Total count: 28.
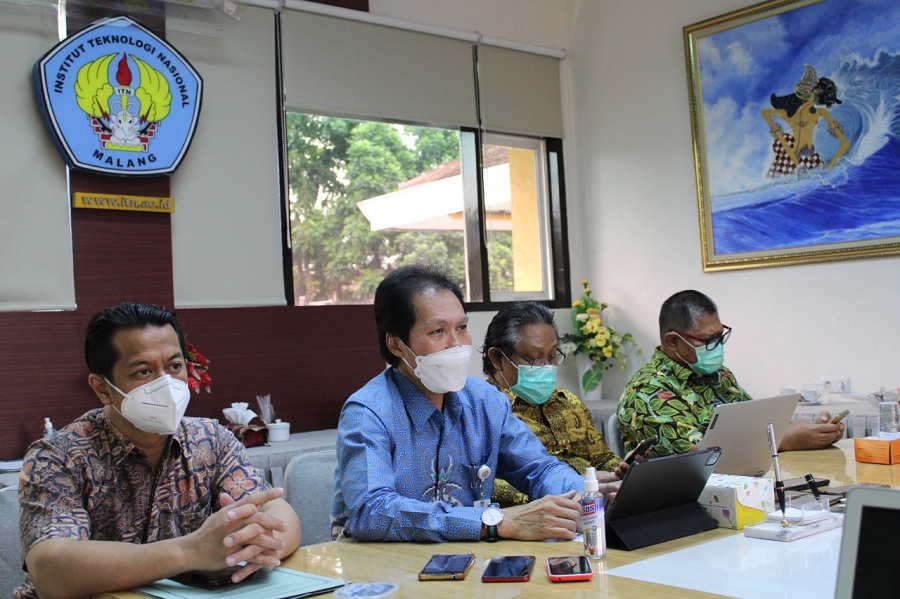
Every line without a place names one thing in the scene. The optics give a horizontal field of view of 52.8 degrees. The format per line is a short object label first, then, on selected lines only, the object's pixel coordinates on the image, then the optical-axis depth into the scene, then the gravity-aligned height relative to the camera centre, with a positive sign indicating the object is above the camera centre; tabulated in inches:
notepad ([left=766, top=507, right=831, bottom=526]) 73.6 -16.5
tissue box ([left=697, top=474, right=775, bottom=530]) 76.7 -15.6
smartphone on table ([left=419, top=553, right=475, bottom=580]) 63.4 -16.8
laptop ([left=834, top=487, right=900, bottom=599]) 33.8 -8.8
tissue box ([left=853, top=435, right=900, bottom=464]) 108.1 -16.7
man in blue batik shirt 76.3 -11.0
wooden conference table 59.6 -17.4
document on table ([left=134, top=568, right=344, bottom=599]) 62.4 -17.4
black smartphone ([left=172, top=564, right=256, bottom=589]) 65.1 -16.9
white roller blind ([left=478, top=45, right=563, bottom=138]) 207.2 +55.6
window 193.2 +29.2
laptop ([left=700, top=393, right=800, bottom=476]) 86.6 -11.3
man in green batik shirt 117.0 -8.9
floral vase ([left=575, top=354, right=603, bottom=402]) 209.2 -13.8
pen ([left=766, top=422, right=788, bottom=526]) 73.9 -13.7
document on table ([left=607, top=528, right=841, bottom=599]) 58.3 -17.5
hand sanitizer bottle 67.9 -14.7
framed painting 166.9 +36.3
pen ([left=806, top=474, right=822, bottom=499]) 79.6 -15.0
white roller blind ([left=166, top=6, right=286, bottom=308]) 161.9 +30.1
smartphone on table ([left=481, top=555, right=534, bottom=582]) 62.2 -16.9
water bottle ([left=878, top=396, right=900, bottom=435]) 115.1 -13.9
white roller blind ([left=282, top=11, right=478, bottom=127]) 179.0 +55.4
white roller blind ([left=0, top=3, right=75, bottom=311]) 143.9 +26.6
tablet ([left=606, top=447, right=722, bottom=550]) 70.6 -14.6
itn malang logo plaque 146.2 +42.1
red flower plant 148.0 -4.0
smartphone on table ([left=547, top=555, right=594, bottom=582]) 61.6 -16.8
